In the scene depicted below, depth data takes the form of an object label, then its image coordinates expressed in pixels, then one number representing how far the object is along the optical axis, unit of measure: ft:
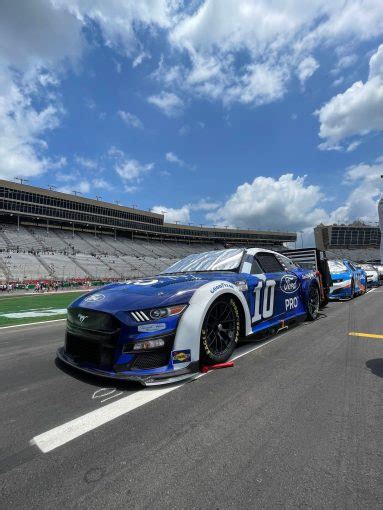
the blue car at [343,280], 34.32
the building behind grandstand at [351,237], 313.12
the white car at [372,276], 57.47
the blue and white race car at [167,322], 9.14
